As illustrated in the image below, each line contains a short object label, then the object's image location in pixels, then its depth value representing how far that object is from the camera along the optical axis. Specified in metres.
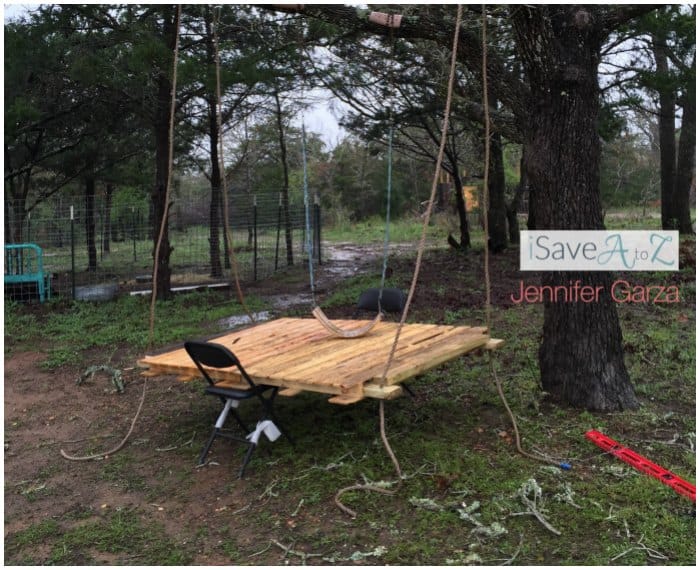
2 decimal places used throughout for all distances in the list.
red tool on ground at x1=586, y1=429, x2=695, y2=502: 2.98
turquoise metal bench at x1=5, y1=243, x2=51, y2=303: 9.27
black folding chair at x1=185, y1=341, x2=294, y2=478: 3.37
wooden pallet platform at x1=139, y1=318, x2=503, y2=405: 3.19
